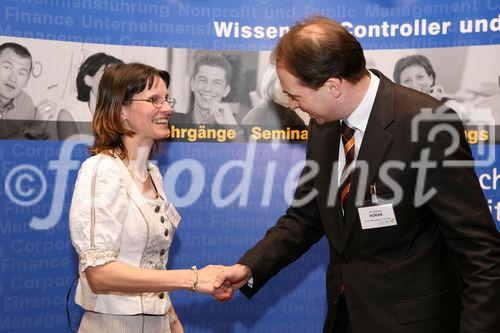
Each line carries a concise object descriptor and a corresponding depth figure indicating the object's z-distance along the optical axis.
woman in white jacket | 1.92
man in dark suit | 1.70
